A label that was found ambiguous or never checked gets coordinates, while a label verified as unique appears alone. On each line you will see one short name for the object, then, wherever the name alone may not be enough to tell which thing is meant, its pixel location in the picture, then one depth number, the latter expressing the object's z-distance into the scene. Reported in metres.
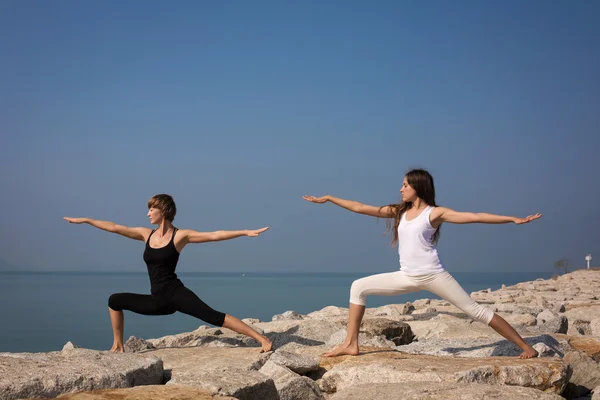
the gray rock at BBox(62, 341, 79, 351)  8.48
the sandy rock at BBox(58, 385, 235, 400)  4.45
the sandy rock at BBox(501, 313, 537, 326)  10.88
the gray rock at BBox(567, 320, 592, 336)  11.02
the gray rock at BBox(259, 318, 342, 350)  8.90
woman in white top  6.78
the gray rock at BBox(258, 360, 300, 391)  5.81
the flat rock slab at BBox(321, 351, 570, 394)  5.79
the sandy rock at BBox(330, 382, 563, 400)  4.89
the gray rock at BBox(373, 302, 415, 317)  13.50
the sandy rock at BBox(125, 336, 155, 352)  8.42
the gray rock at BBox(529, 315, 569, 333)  9.75
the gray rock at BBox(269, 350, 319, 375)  6.37
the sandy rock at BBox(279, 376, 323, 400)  5.73
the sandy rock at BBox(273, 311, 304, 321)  12.11
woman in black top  7.59
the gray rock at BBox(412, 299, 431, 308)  16.78
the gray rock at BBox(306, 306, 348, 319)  12.68
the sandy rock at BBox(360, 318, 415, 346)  8.72
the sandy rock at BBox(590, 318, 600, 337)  10.82
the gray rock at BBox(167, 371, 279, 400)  5.09
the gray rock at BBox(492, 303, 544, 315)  13.11
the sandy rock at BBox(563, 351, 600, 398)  6.39
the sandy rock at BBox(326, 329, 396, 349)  7.81
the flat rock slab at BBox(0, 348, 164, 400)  5.02
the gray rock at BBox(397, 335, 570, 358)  7.30
